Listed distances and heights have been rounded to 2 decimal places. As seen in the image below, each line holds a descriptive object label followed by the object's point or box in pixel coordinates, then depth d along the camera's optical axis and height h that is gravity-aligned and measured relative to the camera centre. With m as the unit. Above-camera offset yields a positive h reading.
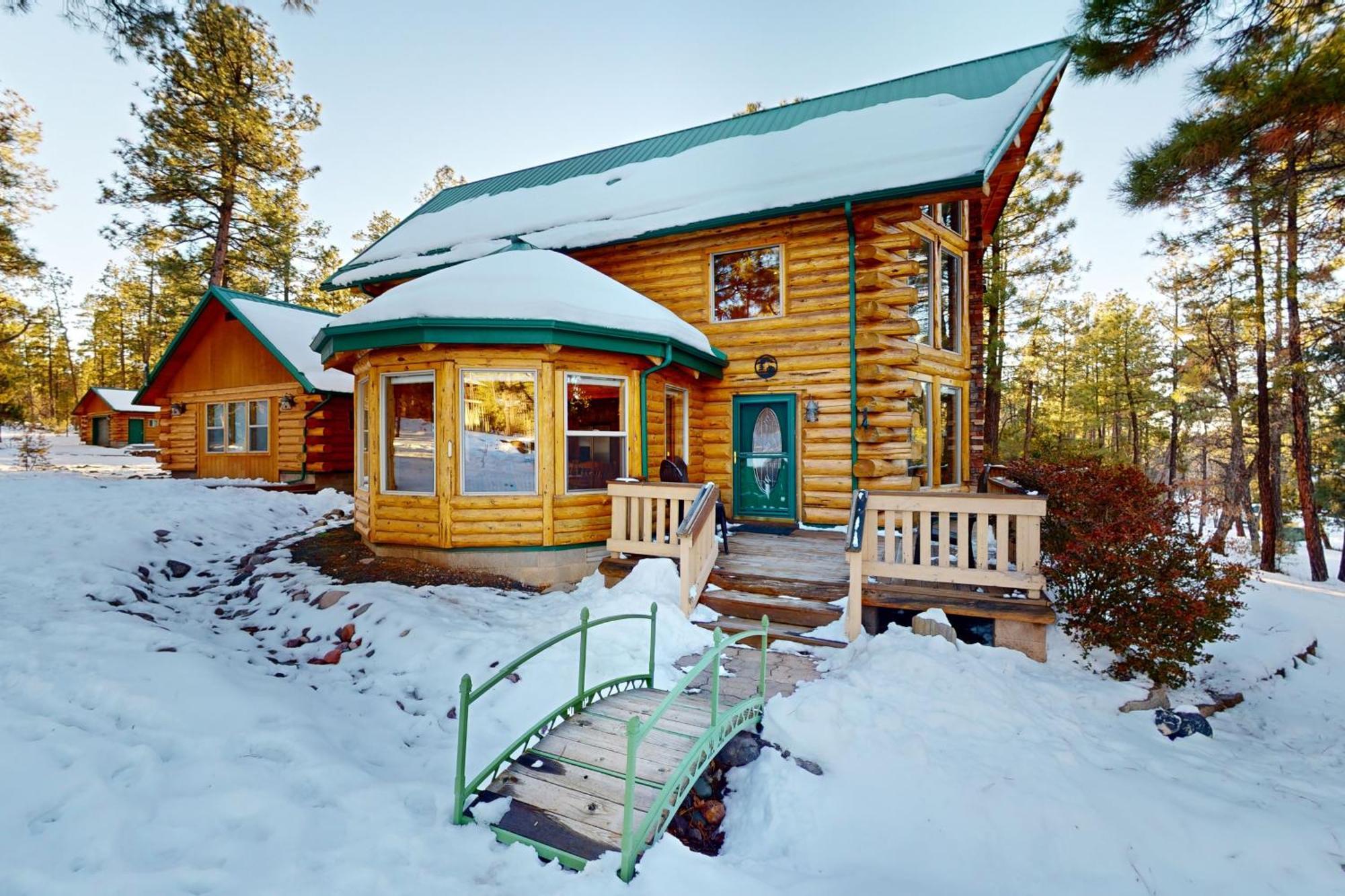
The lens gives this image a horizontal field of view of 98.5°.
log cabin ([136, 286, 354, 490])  14.56 +1.38
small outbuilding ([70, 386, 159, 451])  33.28 +1.80
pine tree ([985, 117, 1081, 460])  19.86 +7.55
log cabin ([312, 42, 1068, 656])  7.73 +1.60
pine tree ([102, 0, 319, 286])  20.25 +10.69
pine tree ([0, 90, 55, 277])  20.48 +9.83
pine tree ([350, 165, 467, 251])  32.50 +13.69
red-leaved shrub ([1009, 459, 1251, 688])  5.10 -1.33
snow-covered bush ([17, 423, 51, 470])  18.34 -0.20
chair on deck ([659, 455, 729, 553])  7.71 -0.38
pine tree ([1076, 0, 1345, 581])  4.76 +3.20
